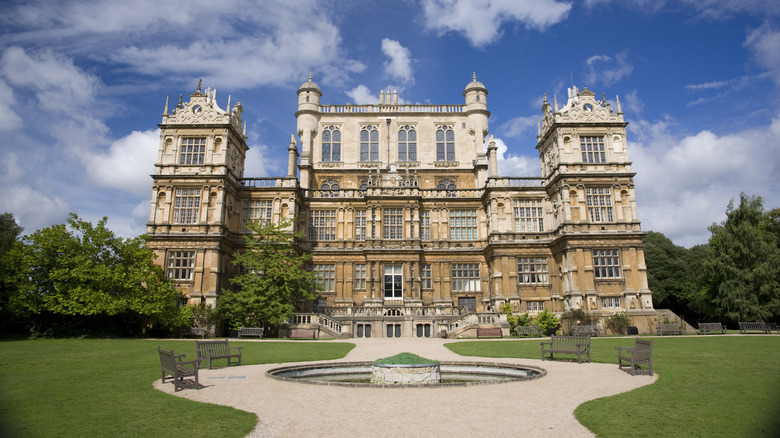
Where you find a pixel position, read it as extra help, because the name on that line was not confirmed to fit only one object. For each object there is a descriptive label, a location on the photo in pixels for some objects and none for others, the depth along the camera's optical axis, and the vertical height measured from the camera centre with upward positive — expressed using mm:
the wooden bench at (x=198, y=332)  34841 -968
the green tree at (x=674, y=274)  54562 +5067
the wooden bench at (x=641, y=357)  14884 -1242
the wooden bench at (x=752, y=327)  35222 -753
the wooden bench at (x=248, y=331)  32875 -856
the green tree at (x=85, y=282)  29578 +2336
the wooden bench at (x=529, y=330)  35388 -919
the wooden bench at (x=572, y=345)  18719 -1141
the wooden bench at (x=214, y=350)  17195 -1153
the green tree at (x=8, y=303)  29484 +1023
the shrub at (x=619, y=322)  37250 -367
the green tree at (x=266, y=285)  34062 +2513
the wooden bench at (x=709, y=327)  36109 -756
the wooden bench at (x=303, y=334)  34375 -1121
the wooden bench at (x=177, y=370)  12445 -1360
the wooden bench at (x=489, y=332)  35281 -1050
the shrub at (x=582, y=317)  37312 +28
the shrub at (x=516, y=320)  37250 -190
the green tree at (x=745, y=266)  38031 +4201
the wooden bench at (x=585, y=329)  36062 -881
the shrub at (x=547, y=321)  37781 -276
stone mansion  39469 +8324
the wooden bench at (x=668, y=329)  35312 -875
